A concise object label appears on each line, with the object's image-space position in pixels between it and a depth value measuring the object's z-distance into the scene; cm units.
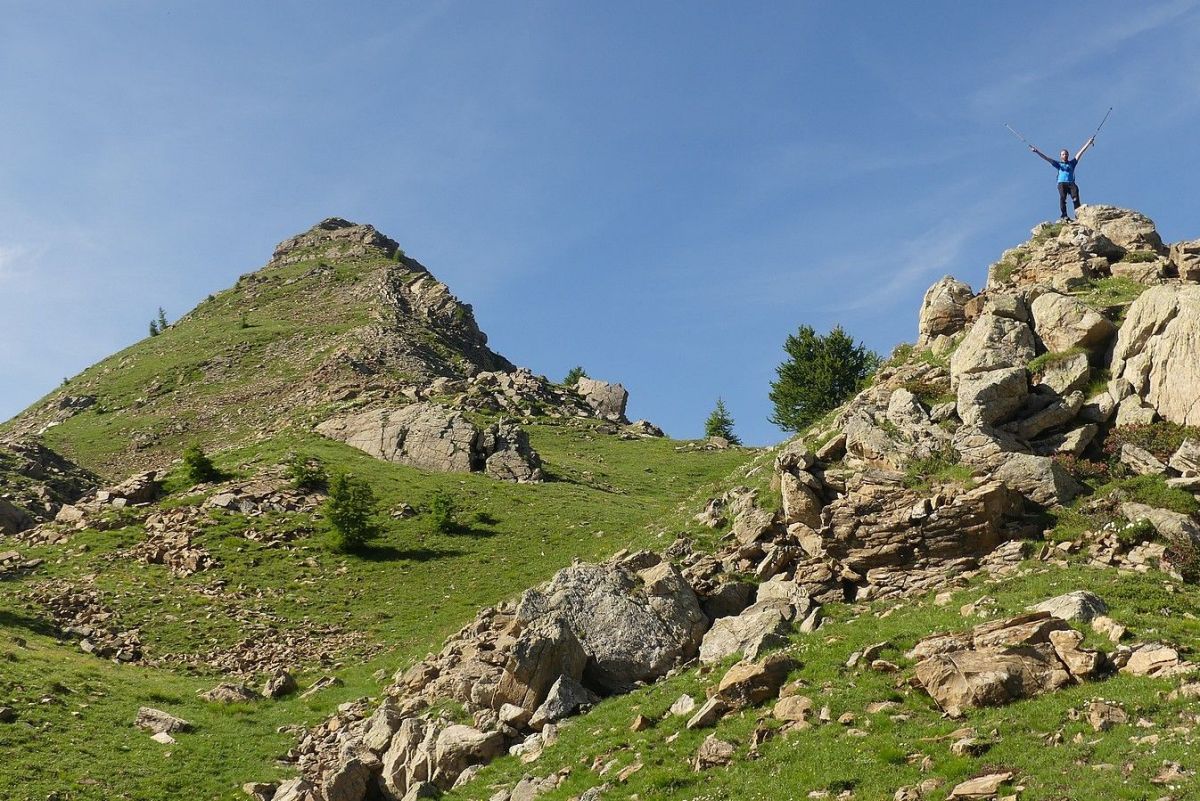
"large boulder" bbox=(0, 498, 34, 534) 5609
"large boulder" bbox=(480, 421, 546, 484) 7344
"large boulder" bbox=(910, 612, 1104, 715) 1986
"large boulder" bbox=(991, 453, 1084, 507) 2980
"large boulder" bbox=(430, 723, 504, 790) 2556
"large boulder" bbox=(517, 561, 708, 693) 2905
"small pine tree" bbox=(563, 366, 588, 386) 13602
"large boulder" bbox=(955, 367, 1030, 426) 3334
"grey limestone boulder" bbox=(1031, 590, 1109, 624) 2212
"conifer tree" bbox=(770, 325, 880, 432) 7006
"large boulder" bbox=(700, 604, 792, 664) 2658
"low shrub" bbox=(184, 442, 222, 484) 6247
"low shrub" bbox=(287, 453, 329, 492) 6247
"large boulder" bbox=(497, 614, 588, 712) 2789
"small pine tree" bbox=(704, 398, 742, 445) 11136
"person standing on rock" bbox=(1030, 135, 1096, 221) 4444
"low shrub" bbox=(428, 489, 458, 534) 5900
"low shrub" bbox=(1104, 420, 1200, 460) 3033
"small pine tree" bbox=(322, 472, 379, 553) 5359
